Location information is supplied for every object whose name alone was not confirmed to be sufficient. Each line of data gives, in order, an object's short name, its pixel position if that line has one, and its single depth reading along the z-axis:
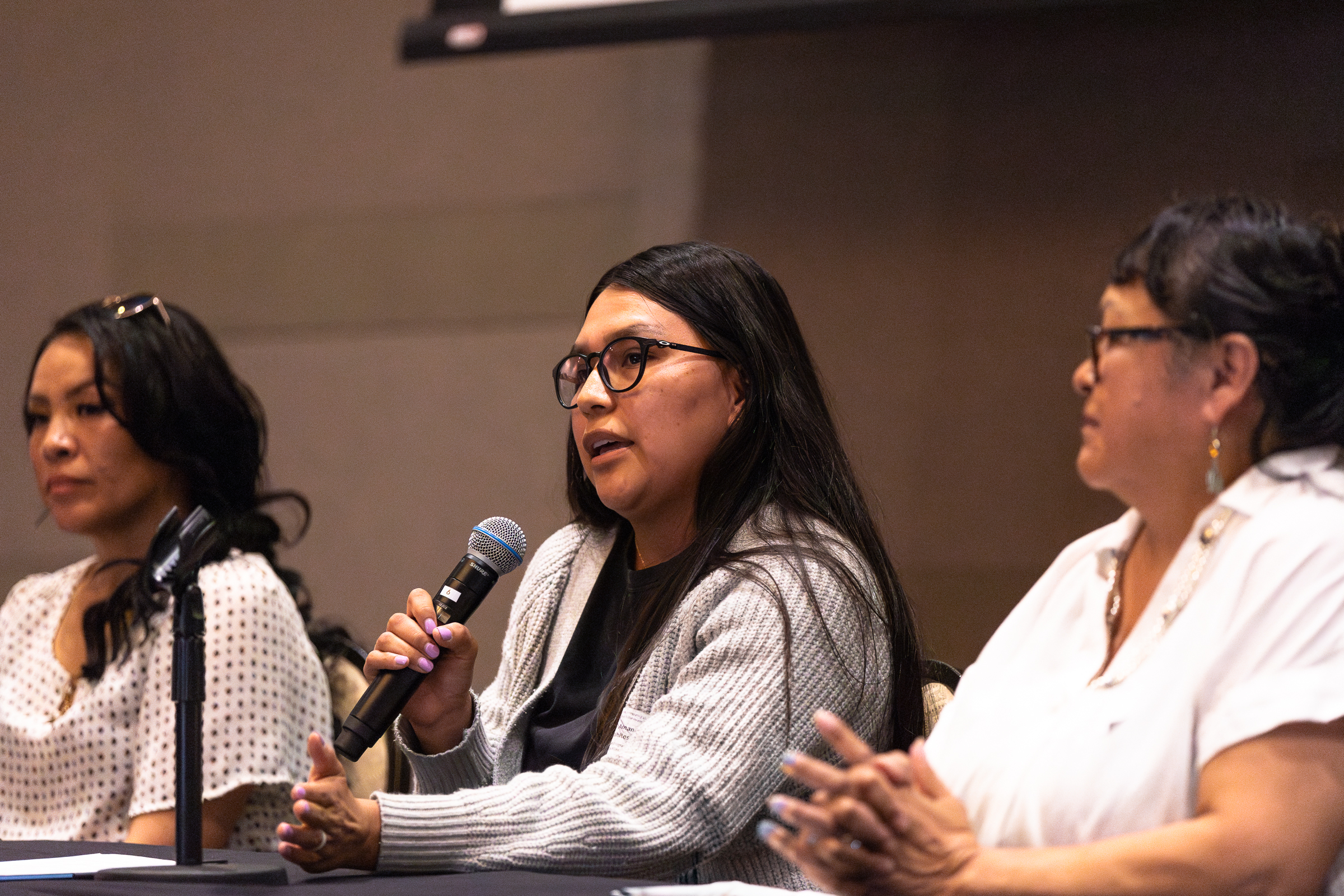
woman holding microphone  4.57
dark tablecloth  4.46
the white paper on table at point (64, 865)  4.51
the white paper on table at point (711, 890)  4.38
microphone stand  4.52
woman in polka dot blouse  5.09
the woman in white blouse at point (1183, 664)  4.31
